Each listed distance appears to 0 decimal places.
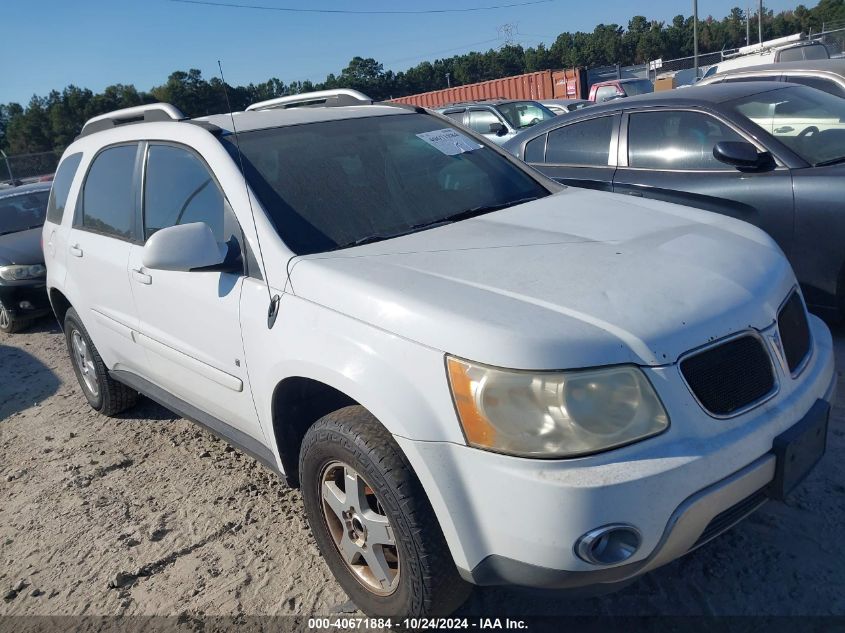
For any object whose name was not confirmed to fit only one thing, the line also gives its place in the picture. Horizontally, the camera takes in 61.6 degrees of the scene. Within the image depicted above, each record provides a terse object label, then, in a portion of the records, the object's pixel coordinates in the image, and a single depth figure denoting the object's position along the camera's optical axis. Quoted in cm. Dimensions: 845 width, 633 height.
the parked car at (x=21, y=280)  713
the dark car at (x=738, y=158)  415
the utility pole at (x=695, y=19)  3390
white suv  187
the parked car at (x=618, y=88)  2150
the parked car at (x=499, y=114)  1495
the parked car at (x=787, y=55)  1275
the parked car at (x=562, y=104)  1652
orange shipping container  2696
